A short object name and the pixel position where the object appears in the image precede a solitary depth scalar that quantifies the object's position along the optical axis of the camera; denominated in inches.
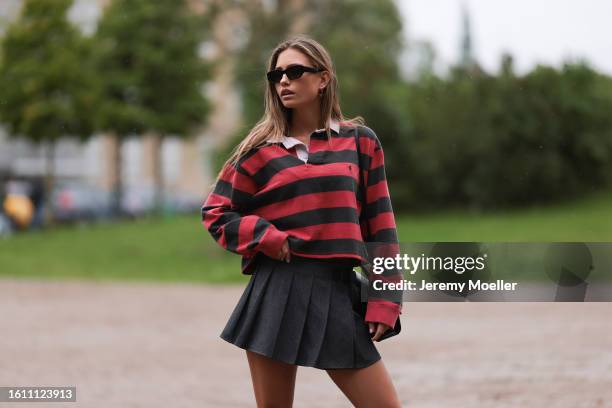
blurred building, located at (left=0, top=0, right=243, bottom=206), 2001.7
